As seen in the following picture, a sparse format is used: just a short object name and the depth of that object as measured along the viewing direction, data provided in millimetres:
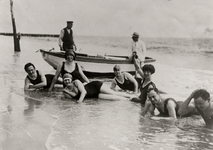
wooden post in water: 8223
